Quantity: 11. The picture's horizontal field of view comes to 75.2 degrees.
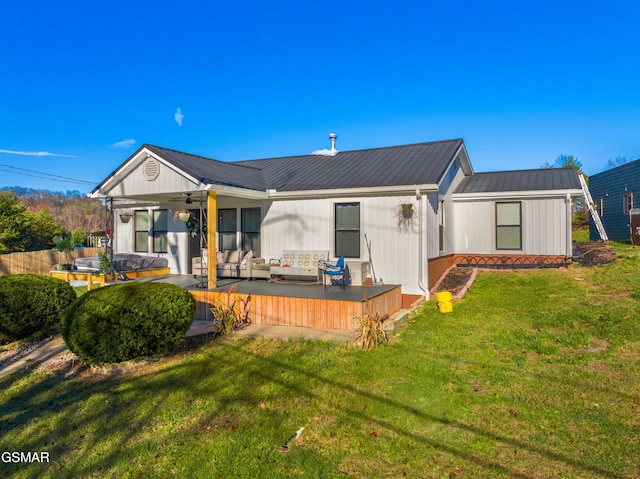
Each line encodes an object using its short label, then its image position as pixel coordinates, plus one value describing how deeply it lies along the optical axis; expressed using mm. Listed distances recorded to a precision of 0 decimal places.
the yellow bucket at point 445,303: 8766
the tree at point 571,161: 36509
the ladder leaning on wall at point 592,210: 13047
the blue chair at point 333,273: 9500
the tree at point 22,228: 23345
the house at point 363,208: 10156
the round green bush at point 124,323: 5938
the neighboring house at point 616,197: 19578
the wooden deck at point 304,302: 7914
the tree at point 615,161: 68994
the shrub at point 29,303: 7742
